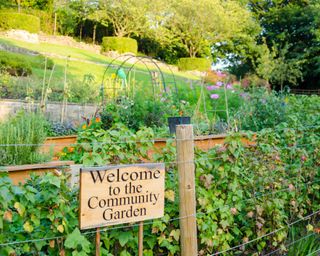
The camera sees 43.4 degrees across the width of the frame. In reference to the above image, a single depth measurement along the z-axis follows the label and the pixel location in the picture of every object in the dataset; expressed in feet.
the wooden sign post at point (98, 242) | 6.15
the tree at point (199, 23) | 81.51
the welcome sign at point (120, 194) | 5.83
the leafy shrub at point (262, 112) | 21.17
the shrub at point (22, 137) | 13.12
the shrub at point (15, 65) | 32.24
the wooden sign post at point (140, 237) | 6.59
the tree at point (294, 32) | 72.95
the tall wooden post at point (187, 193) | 7.31
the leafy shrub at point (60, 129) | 21.13
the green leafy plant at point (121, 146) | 7.38
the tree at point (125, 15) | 76.69
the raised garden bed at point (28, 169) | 10.49
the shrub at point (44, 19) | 74.95
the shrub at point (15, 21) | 62.13
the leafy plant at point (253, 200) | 6.60
